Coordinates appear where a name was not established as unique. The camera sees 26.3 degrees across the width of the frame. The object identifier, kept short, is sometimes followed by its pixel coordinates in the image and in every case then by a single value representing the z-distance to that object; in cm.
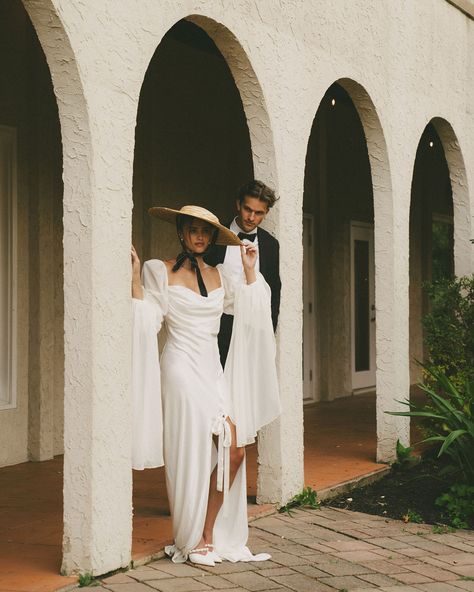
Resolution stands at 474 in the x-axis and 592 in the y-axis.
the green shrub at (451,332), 907
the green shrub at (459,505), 718
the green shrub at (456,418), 755
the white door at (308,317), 1263
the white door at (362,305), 1375
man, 631
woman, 560
